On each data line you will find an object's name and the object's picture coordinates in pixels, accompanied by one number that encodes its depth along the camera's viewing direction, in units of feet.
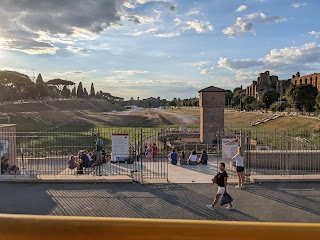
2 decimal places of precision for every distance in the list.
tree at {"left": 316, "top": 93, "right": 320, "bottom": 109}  123.30
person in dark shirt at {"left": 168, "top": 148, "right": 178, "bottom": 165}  37.23
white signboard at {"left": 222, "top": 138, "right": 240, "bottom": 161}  30.10
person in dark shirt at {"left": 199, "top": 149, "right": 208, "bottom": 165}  36.93
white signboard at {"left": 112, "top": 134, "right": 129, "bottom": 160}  30.30
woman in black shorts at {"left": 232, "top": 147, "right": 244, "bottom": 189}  26.64
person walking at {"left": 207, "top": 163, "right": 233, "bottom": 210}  22.05
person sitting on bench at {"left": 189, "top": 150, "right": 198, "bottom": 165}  37.01
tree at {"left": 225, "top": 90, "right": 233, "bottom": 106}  278.53
